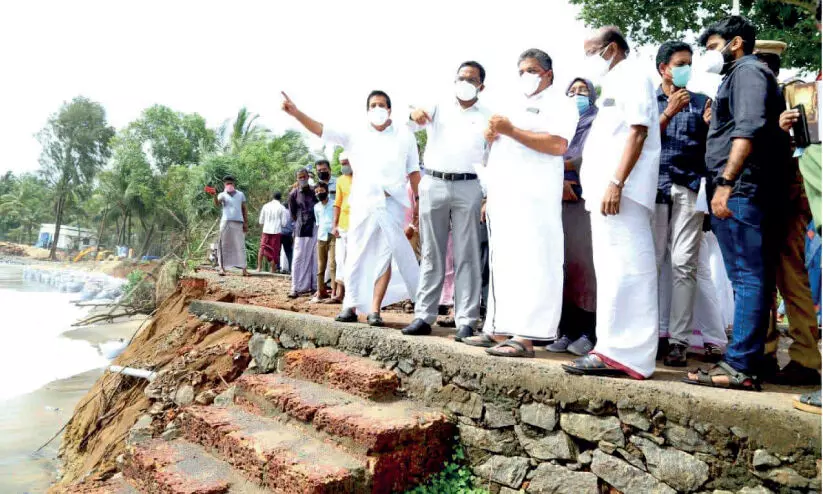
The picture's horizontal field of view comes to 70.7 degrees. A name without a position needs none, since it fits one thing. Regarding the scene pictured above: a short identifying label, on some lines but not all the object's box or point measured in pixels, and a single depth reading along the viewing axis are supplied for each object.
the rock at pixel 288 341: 4.71
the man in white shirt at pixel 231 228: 10.61
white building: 59.97
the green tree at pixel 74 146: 47.88
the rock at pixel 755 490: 2.25
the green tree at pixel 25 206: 64.94
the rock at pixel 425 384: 3.55
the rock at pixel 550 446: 2.88
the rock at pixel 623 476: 2.55
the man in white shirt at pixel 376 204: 4.58
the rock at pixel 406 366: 3.72
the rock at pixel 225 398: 4.34
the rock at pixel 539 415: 2.95
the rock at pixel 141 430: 4.43
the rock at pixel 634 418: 2.60
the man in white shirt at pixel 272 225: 11.09
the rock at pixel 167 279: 11.62
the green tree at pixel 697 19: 9.98
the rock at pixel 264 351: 4.88
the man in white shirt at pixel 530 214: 3.36
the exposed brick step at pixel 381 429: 3.09
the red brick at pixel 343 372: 3.67
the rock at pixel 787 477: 2.16
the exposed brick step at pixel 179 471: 3.16
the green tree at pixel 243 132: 28.36
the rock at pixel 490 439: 3.13
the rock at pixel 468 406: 3.29
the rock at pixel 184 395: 5.10
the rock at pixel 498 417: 3.14
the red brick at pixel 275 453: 2.90
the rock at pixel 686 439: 2.42
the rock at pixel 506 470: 3.05
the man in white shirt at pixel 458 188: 4.04
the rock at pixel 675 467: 2.42
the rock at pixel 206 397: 4.65
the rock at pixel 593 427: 2.70
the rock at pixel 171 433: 4.03
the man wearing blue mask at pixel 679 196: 3.42
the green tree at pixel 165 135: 37.88
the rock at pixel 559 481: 2.77
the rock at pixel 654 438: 2.53
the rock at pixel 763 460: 2.22
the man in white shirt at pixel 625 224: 2.86
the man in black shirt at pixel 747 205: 2.62
